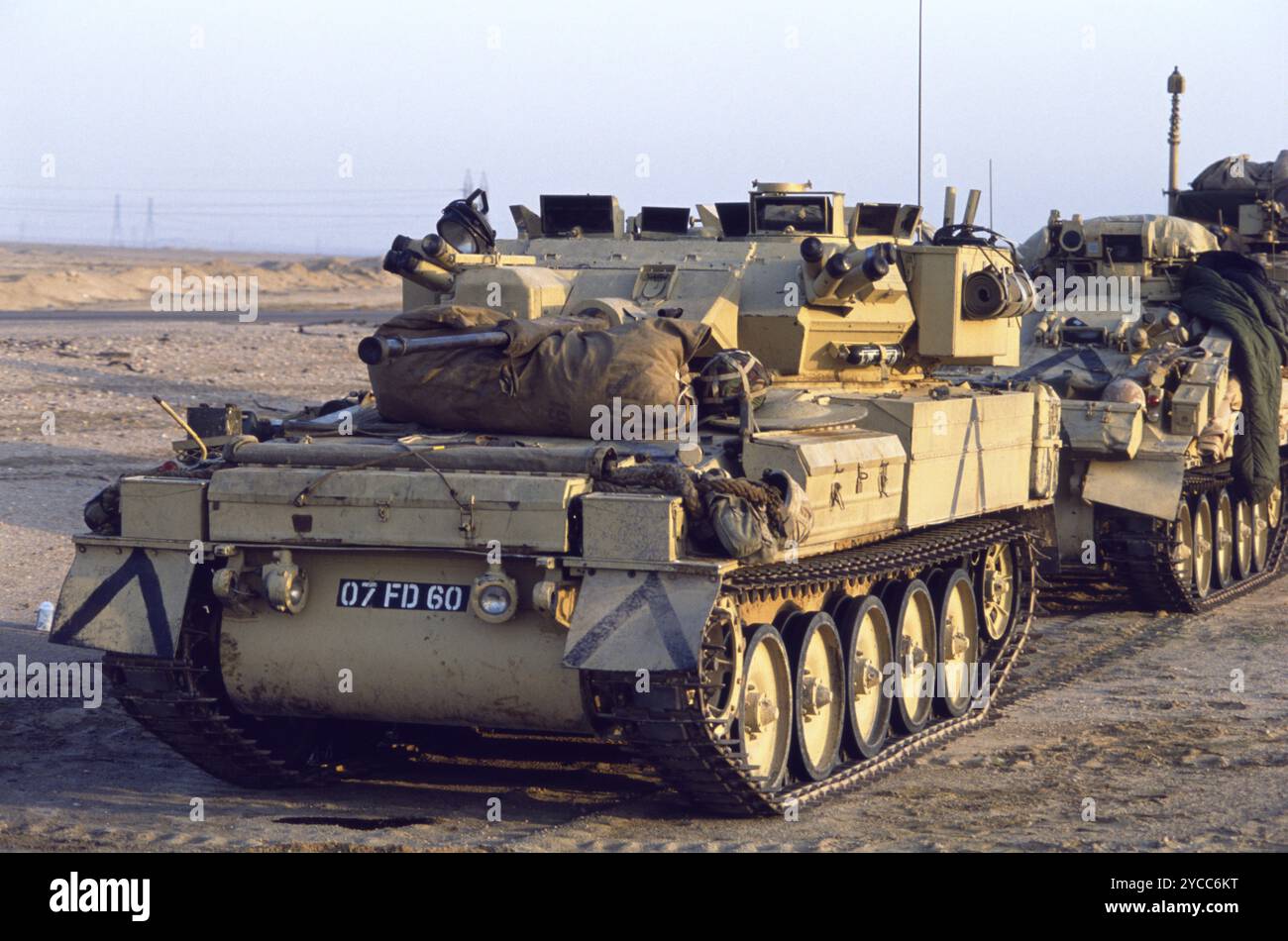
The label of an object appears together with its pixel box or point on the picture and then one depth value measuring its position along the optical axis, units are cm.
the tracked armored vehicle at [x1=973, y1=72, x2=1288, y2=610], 1620
